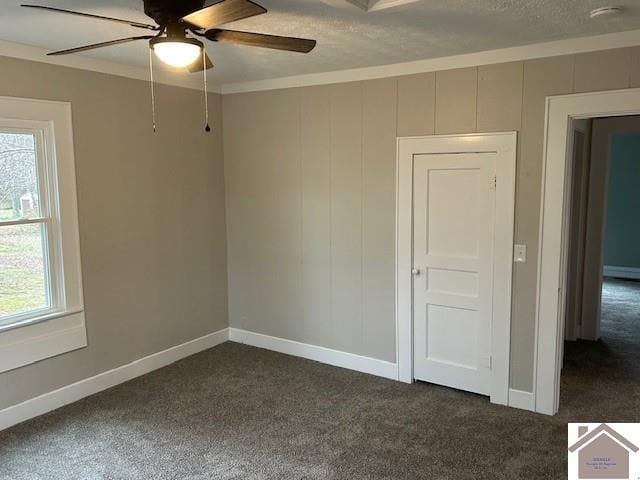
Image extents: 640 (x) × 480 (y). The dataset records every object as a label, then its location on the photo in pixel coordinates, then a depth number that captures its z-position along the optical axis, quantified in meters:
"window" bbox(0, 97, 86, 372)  3.36
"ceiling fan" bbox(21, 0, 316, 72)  1.96
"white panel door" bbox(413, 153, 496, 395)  3.64
